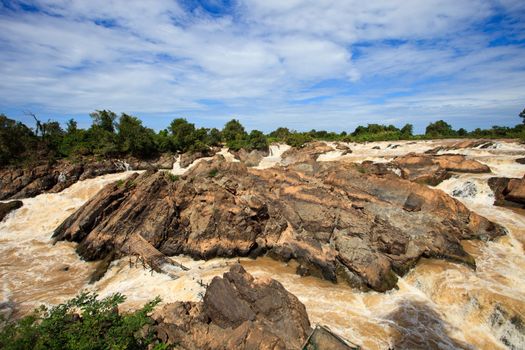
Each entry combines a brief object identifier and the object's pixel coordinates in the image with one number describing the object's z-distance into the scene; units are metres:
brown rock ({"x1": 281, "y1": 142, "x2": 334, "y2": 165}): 48.59
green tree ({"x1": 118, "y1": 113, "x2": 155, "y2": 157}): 42.50
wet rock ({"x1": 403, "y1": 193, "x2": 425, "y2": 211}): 19.88
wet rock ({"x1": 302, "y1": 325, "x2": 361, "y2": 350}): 6.93
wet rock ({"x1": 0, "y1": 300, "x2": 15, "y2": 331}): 13.61
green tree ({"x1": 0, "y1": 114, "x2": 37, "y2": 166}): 34.28
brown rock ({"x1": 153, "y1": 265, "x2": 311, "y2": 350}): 8.47
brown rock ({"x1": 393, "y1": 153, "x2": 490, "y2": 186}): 26.58
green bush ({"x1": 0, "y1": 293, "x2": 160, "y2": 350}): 6.63
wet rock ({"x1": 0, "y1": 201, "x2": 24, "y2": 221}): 25.73
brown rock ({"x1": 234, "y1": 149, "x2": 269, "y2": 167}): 48.89
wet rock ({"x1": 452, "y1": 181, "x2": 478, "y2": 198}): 23.53
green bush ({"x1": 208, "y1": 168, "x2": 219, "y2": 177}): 26.76
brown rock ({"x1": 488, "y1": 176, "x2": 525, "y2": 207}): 20.70
